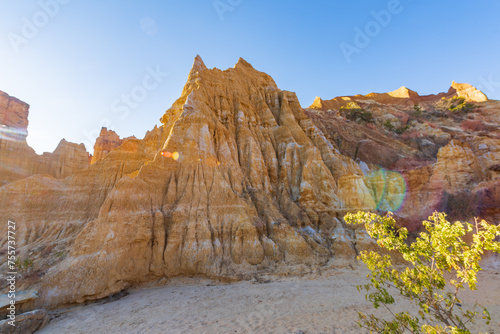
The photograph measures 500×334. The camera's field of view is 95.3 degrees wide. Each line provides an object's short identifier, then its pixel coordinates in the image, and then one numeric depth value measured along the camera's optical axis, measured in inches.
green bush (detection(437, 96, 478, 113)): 2176.9
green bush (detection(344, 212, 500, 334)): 161.5
